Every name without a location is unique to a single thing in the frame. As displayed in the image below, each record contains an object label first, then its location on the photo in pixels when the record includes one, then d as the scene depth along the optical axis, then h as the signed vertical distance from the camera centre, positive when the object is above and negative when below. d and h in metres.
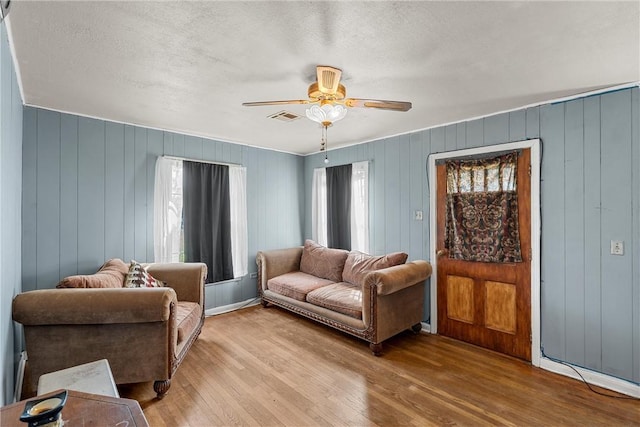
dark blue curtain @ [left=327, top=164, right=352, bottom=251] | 4.60 +0.09
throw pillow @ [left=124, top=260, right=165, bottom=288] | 2.81 -0.61
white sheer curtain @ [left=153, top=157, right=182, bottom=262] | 3.71 +0.04
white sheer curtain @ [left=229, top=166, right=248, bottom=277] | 4.42 -0.10
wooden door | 2.96 -0.87
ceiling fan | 2.02 +0.82
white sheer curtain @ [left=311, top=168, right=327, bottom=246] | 5.02 +0.09
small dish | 0.84 -0.56
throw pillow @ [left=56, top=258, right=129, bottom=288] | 2.36 -0.54
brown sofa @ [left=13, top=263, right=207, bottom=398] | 2.09 -0.85
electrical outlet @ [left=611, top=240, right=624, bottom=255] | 2.46 -0.30
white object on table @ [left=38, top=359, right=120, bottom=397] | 1.52 -0.88
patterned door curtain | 3.03 +0.02
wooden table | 0.98 -0.68
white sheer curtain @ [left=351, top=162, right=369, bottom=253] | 4.37 +0.08
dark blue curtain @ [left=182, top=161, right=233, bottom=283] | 3.99 -0.05
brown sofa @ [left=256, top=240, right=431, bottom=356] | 3.05 -0.94
